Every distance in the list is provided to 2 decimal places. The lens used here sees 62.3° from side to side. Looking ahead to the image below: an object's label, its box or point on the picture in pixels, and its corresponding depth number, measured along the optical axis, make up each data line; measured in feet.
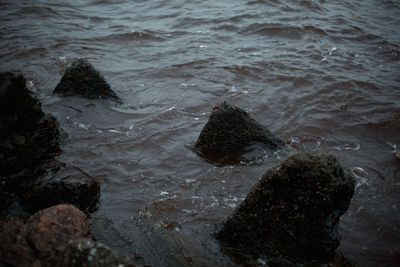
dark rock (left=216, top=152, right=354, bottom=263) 10.95
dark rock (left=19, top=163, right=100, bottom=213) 12.94
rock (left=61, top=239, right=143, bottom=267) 8.23
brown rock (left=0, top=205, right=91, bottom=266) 9.69
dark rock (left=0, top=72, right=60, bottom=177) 15.67
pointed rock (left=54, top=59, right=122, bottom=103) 21.99
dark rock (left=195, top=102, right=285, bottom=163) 17.19
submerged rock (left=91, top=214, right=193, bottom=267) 11.02
